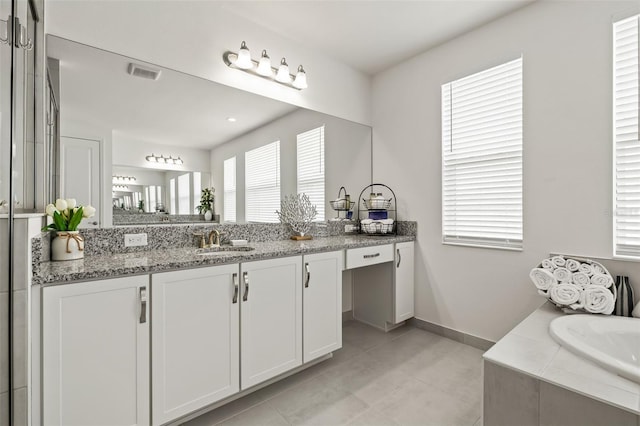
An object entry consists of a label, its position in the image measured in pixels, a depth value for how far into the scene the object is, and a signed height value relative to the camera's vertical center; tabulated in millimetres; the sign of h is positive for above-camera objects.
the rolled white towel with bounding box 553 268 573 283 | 1835 -371
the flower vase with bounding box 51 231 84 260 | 1489 -170
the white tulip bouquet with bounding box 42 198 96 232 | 1506 -19
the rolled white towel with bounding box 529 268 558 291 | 1855 -401
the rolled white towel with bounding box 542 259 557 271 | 1938 -329
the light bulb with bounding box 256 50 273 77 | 2261 +1086
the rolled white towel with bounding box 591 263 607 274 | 1806 -331
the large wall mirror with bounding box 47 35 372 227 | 1679 +482
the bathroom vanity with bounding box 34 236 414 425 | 1213 -567
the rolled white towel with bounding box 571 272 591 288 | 1777 -385
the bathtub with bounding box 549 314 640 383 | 1433 -584
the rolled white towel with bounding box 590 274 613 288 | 1732 -382
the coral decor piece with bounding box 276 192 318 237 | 2609 -8
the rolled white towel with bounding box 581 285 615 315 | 1672 -479
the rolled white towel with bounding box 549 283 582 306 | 1737 -462
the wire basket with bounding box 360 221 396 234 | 2895 -147
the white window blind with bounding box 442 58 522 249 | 2268 +435
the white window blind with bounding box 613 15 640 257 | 1771 +444
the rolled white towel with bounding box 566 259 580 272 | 1878 -319
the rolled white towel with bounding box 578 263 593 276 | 1820 -334
